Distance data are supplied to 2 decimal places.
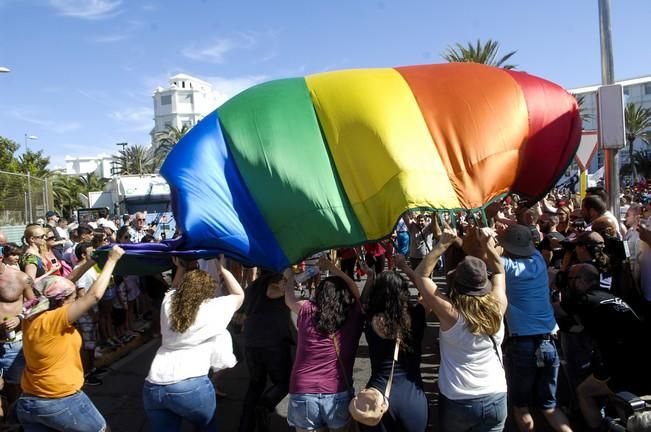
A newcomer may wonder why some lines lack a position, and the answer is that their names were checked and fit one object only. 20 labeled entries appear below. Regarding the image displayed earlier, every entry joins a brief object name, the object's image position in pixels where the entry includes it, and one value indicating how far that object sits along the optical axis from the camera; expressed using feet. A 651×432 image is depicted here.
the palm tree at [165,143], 182.50
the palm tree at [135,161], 184.34
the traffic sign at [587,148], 24.35
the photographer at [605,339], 12.21
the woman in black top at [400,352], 10.77
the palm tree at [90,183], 176.23
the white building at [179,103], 350.23
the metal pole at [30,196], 46.65
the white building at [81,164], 417.28
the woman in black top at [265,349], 14.19
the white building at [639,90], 223.30
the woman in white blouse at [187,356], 11.23
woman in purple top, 11.09
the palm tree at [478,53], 63.72
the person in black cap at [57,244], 28.83
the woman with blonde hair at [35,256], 20.93
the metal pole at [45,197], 51.87
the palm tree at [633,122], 127.44
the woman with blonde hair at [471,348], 10.34
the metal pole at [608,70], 19.01
